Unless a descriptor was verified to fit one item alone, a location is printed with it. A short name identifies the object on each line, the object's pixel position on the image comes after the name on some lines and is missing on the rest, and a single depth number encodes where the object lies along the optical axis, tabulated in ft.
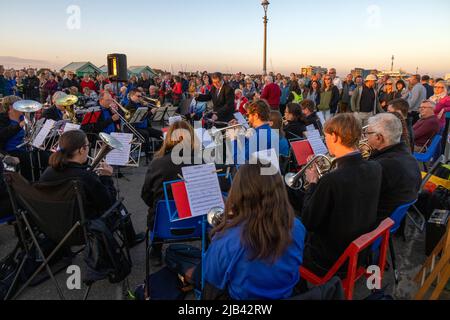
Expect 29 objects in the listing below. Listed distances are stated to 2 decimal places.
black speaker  34.83
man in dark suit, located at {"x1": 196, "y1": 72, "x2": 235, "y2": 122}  24.59
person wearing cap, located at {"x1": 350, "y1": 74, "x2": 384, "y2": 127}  27.63
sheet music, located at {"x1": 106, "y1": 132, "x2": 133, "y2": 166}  15.75
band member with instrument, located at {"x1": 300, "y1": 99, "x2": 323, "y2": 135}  18.40
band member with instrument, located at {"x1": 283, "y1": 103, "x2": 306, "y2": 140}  17.11
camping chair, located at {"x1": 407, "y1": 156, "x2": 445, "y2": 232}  12.98
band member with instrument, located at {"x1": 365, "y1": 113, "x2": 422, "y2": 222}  9.06
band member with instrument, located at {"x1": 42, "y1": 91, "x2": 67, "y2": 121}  20.49
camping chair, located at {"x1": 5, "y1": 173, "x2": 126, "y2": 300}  8.32
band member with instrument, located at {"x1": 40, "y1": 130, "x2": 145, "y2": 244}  9.05
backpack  8.25
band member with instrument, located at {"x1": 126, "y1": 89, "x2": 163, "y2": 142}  24.60
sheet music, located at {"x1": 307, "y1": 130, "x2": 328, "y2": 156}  13.07
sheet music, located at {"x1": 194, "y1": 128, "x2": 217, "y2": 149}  15.06
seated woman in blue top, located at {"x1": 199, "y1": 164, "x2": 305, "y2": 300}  4.90
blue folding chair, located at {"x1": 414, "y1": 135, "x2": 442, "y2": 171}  16.65
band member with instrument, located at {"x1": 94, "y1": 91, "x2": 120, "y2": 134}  20.11
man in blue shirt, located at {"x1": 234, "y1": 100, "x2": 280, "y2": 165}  13.80
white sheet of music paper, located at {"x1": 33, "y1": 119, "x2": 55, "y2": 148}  15.66
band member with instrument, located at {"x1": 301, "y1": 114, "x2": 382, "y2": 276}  7.27
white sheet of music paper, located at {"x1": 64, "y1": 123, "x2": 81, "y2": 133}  16.50
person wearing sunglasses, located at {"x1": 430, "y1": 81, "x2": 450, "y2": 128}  23.34
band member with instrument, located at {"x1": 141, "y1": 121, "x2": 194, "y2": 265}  9.70
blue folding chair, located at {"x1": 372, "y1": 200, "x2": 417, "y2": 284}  8.32
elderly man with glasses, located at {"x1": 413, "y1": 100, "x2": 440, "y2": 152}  17.90
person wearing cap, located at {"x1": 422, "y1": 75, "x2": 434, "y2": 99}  31.13
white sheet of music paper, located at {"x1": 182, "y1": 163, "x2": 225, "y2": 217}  7.70
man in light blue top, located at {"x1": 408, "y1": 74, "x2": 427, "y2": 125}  28.60
